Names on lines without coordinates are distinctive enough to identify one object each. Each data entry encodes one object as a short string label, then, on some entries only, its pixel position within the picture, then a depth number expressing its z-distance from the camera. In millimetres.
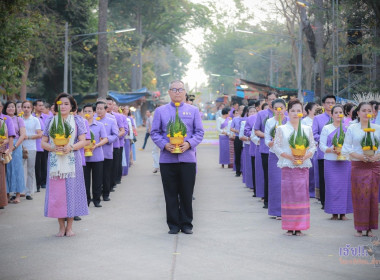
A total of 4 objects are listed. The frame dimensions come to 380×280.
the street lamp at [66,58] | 35419
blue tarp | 48506
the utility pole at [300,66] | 39875
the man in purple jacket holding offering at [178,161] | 10305
